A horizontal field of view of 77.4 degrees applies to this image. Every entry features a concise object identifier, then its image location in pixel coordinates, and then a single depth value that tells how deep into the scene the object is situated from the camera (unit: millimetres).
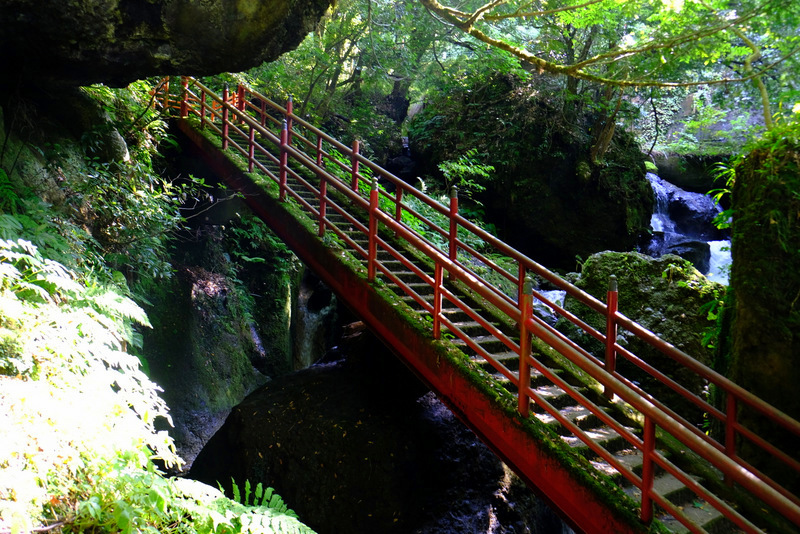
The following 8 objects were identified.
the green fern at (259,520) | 2727
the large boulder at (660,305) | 6547
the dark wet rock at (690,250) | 12195
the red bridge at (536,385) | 3076
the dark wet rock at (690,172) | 15797
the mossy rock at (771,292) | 3498
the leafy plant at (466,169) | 10500
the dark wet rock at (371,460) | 4691
